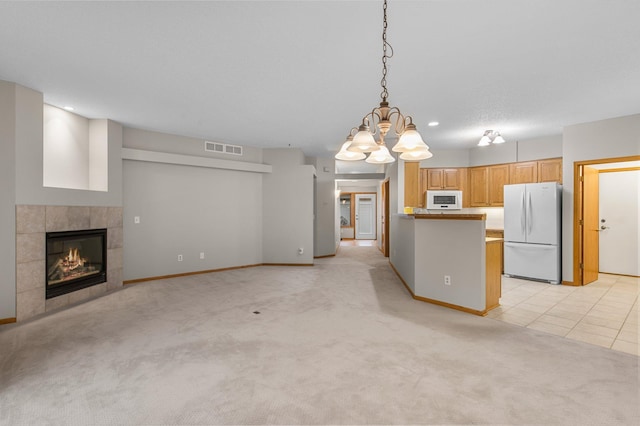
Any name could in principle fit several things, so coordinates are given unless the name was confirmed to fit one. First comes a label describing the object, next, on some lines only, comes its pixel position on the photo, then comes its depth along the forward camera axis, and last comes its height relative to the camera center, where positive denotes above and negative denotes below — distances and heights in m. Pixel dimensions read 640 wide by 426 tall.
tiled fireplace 3.34 -0.42
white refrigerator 4.95 -0.31
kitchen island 3.44 -0.62
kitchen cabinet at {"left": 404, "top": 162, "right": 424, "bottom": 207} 6.23 +0.60
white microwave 6.09 +0.28
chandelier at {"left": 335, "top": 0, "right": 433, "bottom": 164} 2.10 +0.53
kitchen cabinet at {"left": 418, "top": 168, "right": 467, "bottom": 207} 6.44 +0.76
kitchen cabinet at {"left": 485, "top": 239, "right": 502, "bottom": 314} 3.53 -0.77
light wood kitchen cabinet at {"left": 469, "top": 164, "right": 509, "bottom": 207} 5.98 +0.61
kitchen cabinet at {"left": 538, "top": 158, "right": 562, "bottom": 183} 5.39 +0.81
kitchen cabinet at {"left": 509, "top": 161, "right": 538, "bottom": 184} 5.64 +0.81
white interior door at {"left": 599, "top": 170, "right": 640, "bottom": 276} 5.37 -0.17
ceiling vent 5.83 +1.34
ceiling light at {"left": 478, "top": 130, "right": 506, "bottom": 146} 4.79 +1.30
